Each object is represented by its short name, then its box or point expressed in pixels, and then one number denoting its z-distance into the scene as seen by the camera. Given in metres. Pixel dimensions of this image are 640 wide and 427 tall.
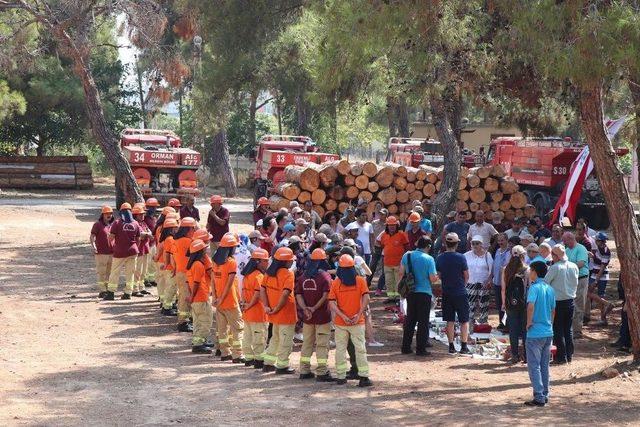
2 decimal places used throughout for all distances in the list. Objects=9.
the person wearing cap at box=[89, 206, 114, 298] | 17.83
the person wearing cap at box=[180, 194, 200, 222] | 18.97
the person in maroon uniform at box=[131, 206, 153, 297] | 18.33
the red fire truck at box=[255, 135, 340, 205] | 29.61
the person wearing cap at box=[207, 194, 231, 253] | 18.53
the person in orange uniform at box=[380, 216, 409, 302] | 17.70
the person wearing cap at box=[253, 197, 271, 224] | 19.08
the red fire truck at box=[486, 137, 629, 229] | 29.14
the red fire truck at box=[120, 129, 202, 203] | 31.30
